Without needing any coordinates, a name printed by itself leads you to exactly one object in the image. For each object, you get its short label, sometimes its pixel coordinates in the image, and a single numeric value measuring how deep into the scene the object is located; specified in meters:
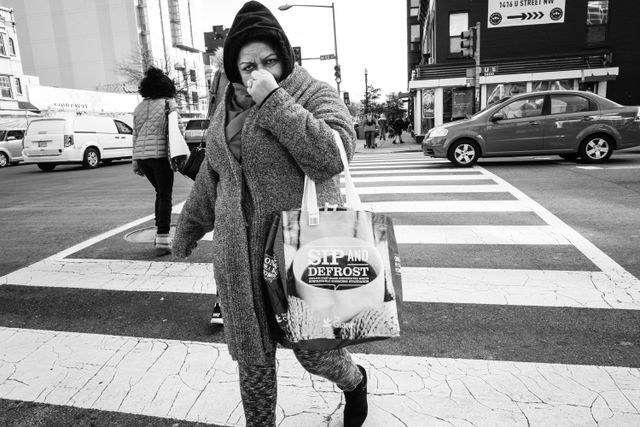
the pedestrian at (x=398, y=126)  24.50
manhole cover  5.95
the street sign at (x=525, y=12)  22.58
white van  16.39
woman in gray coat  1.64
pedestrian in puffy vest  4.88
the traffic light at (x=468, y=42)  15.55
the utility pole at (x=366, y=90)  43.56
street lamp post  24.58
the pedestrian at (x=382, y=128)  29.11
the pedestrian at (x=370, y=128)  21.77
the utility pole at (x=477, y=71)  15.66
